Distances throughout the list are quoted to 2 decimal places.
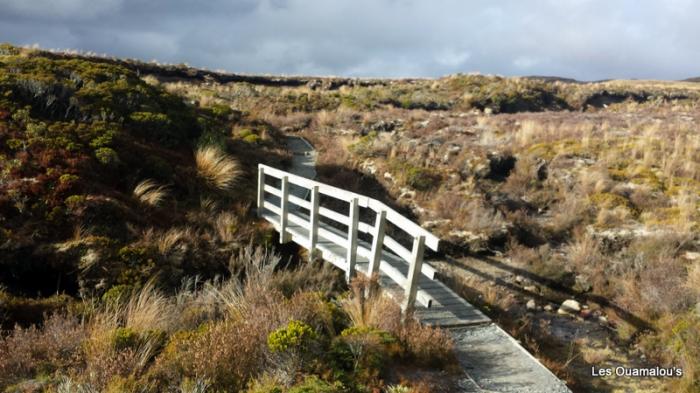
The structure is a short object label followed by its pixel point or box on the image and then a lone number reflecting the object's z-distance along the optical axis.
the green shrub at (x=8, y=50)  14.47
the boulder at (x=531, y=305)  9.42
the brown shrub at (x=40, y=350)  4.45
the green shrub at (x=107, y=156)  9.59
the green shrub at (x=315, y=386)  4.32
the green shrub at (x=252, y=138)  15.69
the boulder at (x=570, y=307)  9.30
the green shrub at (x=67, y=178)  8.44
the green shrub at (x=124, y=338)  4.90
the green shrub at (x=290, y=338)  4.62
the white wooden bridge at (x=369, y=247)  6.72
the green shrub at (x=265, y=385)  4.26
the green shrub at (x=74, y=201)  8.10
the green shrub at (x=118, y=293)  6.71
